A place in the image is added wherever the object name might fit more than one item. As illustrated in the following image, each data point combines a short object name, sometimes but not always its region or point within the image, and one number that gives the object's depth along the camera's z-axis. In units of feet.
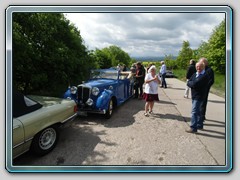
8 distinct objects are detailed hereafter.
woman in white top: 17.49
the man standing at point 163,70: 35.94
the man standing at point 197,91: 13.00
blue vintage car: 16.28
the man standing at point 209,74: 15.28
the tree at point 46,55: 14.63
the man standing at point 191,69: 22.13
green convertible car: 8.97
